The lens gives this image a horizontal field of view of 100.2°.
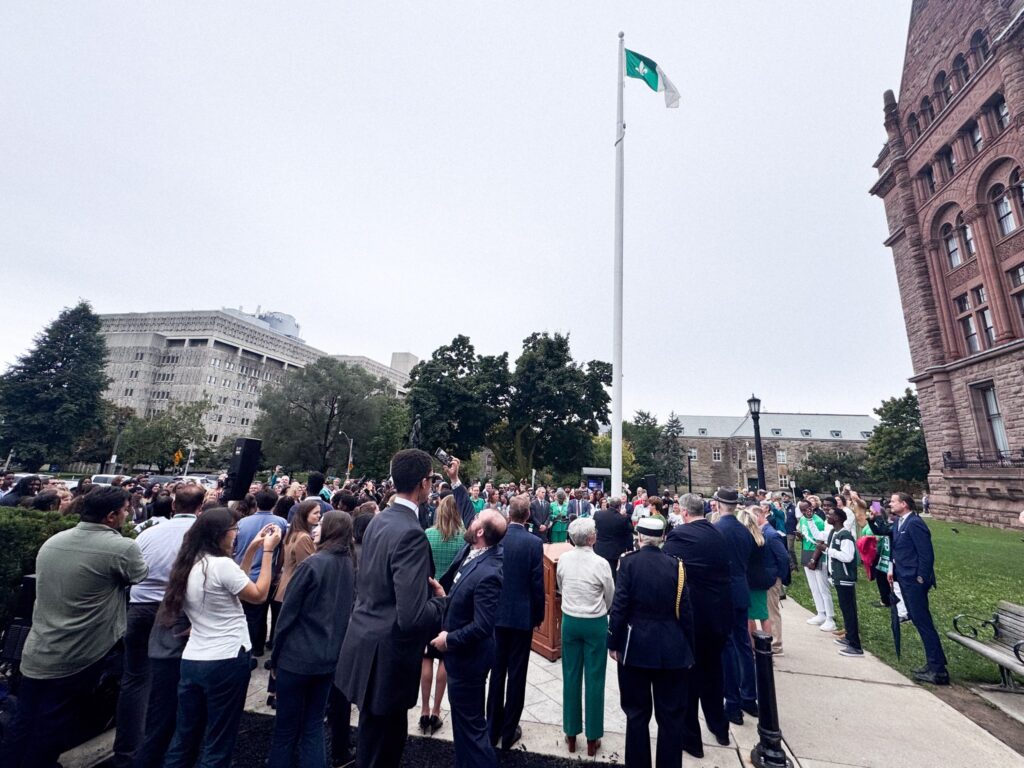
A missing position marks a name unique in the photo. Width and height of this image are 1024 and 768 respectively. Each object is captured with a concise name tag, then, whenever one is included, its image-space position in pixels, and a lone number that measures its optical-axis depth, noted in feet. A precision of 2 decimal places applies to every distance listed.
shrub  13.12
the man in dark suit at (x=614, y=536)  24.30
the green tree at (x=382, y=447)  168.76
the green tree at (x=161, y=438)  150.71
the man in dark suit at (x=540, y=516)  41.61
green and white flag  41.47
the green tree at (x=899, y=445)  151.12
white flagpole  36.01
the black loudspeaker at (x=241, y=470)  20.65
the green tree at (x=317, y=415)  145.07
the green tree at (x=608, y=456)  209.36
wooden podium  20.03
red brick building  68.44
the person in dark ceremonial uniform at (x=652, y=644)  11.02
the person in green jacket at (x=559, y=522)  45.65
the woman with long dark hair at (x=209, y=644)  8.99
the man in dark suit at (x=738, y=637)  15.37
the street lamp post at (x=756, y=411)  55.31
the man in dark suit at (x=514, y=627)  13.19
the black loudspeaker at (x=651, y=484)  45.59
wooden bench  16.62
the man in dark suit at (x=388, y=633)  8.64
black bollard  12.29
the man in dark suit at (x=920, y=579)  17.87
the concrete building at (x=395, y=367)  341.41
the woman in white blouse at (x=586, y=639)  12.98
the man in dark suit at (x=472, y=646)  9.91
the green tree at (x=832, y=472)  173.99
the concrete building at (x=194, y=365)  254.27
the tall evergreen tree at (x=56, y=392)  136.77
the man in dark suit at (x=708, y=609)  13.28
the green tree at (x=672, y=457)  228.43
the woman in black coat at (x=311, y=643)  9.65
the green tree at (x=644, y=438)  227.81
